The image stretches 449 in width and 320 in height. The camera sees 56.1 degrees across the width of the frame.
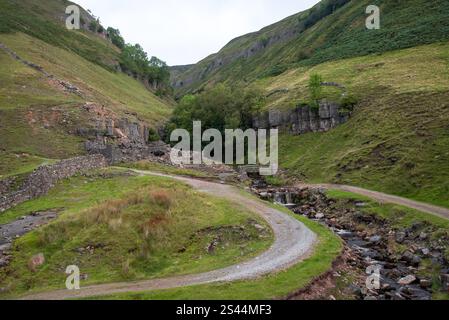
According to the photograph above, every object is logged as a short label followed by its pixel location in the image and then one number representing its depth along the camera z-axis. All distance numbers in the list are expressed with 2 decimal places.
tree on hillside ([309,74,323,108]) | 86.25
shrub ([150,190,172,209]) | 37.12
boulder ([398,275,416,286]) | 27.93
